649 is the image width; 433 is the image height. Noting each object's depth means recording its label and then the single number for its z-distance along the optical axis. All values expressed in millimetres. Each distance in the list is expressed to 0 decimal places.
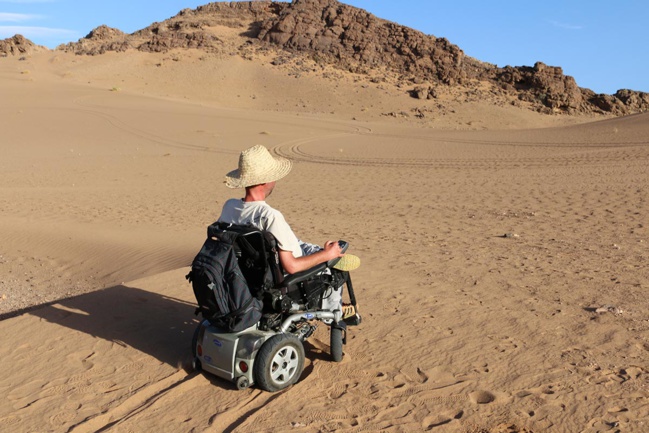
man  4070
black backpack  3975
